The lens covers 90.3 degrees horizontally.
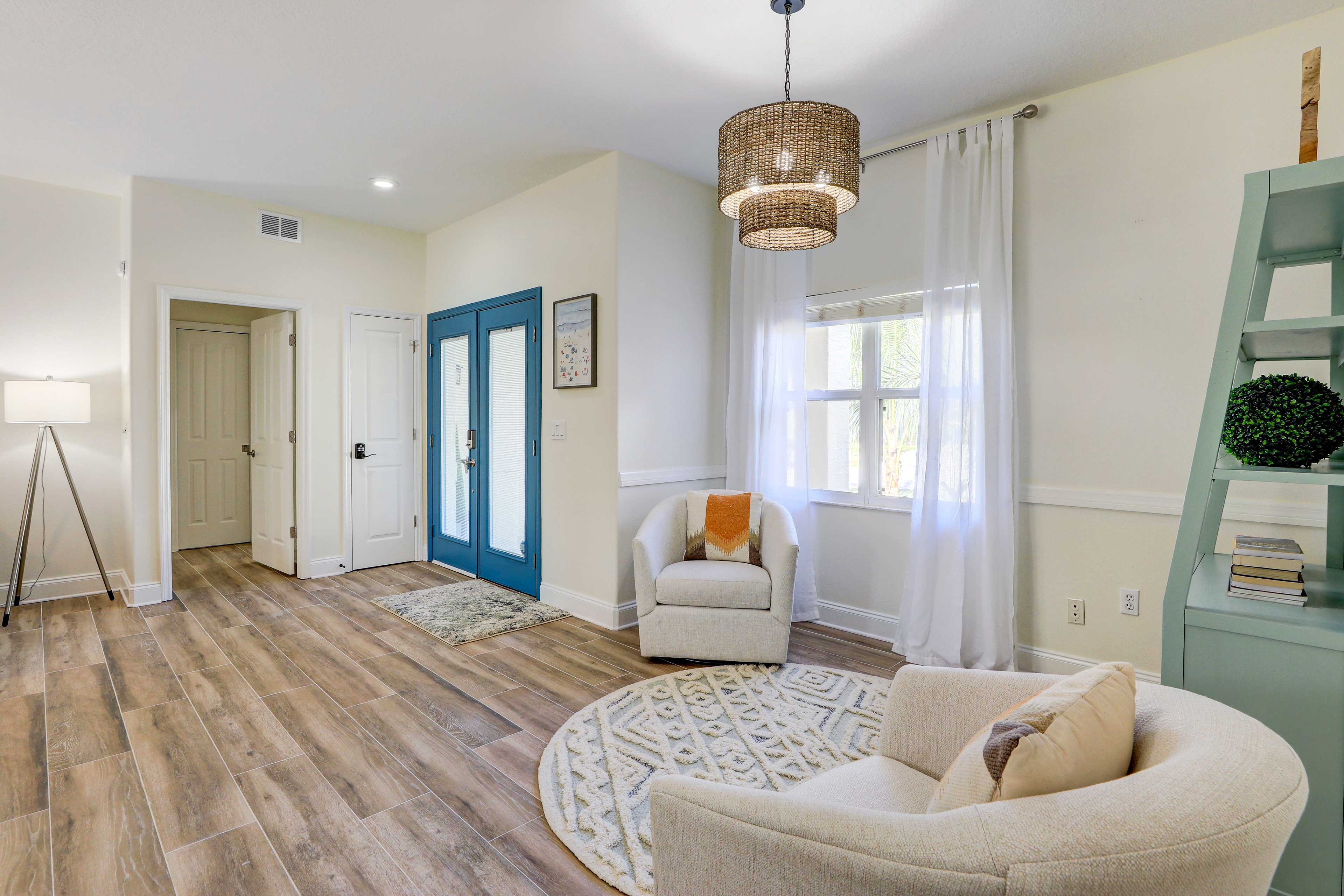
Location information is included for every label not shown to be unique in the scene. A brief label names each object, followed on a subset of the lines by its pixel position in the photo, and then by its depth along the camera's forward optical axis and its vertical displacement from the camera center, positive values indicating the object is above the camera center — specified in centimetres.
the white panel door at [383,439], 512 -3
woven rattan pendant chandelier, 213 +88
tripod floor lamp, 385 +14
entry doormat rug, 377 -107
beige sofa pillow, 89 -43
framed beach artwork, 388 +56
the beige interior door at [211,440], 593 -5
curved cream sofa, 75 -48
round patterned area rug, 196 -113
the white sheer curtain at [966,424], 309 +7
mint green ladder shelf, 148 -42
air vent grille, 461 +146
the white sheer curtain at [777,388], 388 +29
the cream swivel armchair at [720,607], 318 -82
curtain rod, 305 +149
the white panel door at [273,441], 494 -4
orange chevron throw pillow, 353 -50
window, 361 +20
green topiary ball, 162 +4
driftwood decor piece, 161 +83
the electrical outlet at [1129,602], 286 -70
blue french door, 438 -2
